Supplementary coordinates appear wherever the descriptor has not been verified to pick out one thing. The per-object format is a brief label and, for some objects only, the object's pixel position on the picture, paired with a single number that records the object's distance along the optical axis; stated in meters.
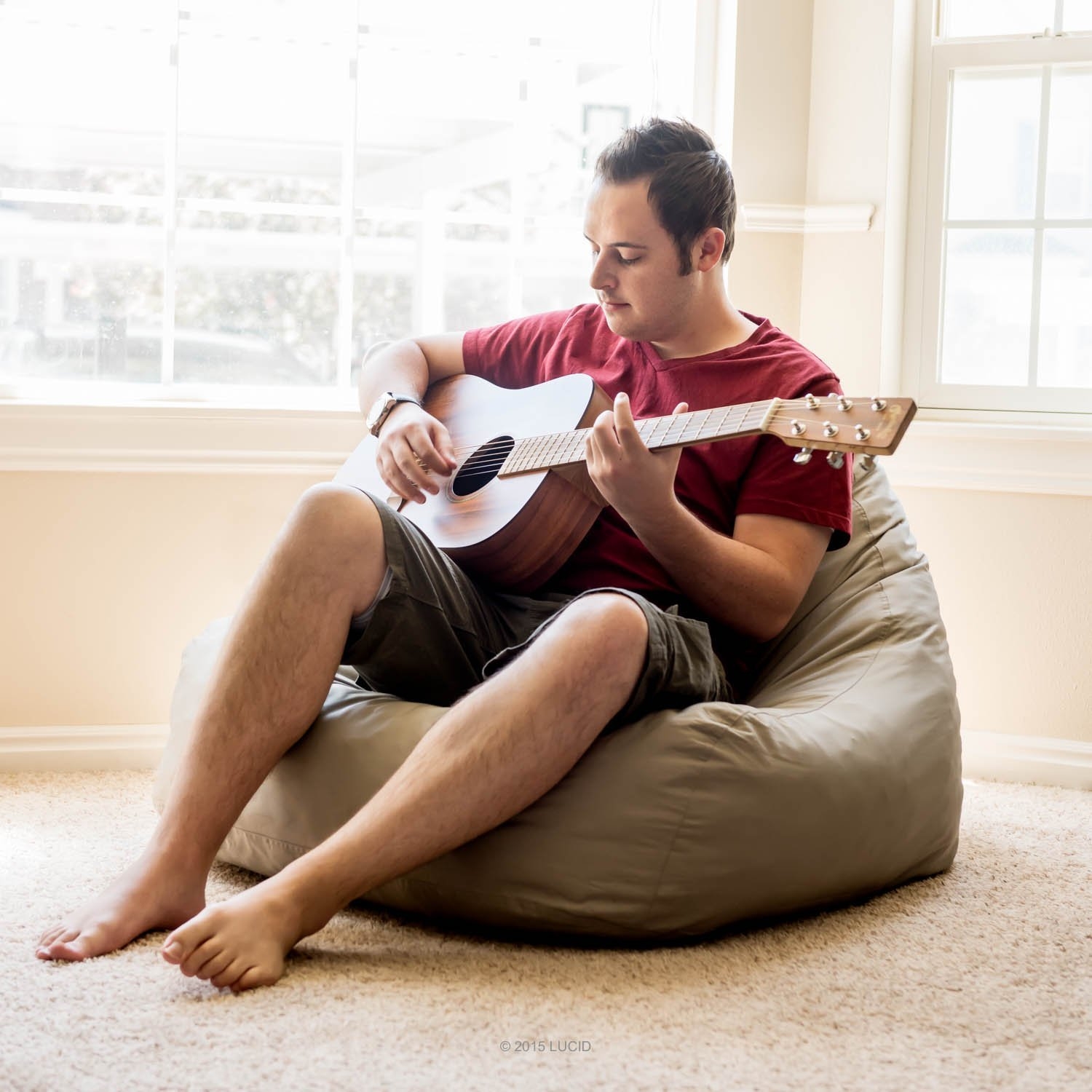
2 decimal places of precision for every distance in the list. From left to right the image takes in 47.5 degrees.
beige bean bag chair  1.43
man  1.36
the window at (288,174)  2.48
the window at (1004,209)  2.53
